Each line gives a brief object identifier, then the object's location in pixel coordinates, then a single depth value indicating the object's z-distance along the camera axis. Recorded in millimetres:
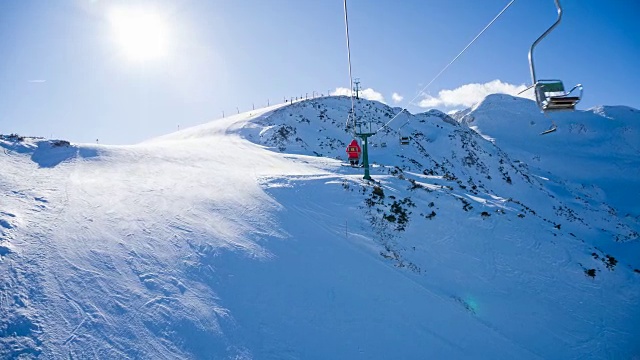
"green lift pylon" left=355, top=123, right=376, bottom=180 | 22078
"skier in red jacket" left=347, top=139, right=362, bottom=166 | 25766
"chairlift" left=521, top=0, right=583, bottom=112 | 8648
